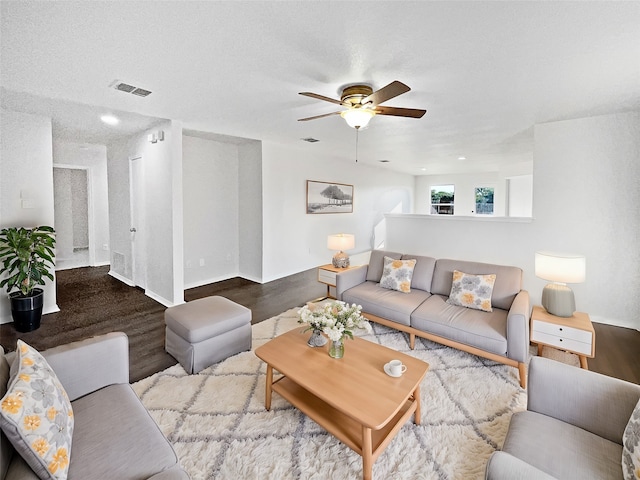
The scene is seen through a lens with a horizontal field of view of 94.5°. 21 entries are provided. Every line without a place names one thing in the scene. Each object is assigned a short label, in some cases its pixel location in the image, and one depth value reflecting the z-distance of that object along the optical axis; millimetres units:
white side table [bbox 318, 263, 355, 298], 3941
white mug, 1802
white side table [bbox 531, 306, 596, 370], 2348
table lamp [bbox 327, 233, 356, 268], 4078
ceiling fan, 2392
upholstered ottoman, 2455
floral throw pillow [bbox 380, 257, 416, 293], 3344
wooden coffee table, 1540
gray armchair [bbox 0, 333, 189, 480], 1124
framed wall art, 6121
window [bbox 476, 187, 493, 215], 9459
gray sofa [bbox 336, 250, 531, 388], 2373
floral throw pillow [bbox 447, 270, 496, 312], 2836
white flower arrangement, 1953
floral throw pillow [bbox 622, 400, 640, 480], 1021
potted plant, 3199
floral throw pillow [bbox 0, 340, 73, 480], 1016
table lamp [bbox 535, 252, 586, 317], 2559
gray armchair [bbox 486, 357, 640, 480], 1118
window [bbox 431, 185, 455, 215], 10312
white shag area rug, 1603
